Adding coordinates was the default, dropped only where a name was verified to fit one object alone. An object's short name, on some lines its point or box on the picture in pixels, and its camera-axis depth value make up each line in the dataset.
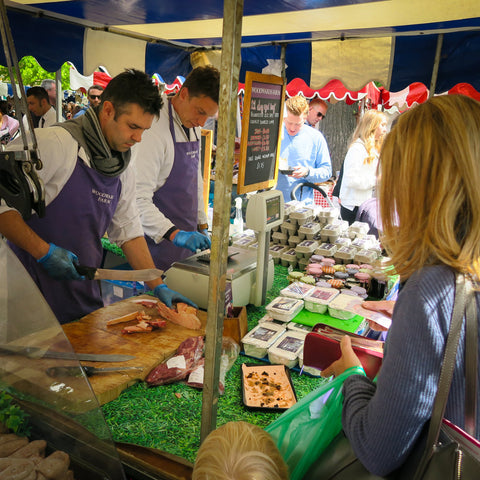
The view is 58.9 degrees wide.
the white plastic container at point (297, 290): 2.76
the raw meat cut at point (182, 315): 2.40
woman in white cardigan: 5.50
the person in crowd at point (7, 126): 9.45
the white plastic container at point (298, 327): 2.41
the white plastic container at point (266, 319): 2.52
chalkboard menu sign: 2.89
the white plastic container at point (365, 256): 3.52
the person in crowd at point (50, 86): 9.69
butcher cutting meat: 2.54
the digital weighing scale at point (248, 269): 2.74
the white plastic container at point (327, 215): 4.05
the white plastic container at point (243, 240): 3.43
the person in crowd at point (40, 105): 6.88
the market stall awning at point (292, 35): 3.18
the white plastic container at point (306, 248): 3.65
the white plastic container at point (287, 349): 2.08
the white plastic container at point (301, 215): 3.84
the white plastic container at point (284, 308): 2.50
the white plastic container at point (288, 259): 3.69
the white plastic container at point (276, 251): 3.75
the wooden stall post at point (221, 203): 1.14
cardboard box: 2.24
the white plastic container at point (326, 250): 3.64
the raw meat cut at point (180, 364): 1.94
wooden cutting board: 1.87
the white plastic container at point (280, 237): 3.94
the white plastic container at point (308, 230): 3.80
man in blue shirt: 6.19
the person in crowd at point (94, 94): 7.82
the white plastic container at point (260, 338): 2.18
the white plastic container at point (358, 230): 4.07
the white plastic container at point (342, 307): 2.59
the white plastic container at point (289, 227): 3.90
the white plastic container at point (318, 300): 2.65
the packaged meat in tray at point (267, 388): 1.81
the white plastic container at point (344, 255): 3.58
